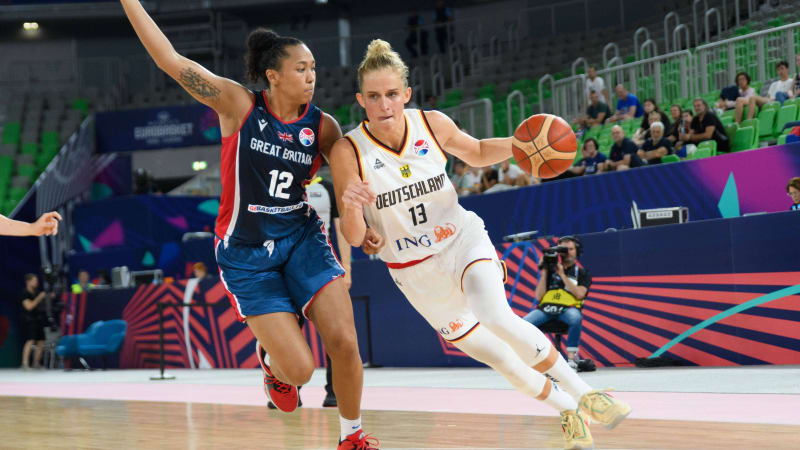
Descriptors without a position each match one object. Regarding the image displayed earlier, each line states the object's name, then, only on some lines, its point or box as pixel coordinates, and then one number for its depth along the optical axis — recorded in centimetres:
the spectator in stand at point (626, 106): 1381
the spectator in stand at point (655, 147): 1150
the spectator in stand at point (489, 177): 1288
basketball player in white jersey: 439
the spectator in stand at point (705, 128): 1123
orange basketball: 466
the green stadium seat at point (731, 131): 1146
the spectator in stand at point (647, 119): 1226
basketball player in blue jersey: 438
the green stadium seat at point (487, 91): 2073
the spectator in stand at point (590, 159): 1190
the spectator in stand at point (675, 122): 1192
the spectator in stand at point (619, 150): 1146
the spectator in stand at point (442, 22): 2544
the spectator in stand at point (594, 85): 1473
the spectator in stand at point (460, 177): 1354
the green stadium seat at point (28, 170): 2372
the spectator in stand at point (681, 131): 1162
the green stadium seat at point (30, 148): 2456
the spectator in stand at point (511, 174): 1260
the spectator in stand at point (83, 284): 1781
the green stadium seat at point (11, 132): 2511
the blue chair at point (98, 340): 1642
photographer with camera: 961
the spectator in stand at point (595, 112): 1417
